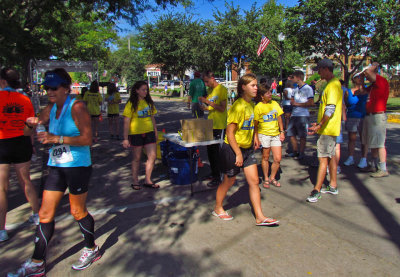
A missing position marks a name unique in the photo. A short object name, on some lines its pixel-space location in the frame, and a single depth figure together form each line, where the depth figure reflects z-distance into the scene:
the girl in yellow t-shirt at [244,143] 3.80
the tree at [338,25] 14.59
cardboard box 5.00
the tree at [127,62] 53.44
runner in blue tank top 2.93
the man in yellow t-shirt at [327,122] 4.49
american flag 18.22
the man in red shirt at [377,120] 5.73
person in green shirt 8.29
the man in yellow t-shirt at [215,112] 5.60
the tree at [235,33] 24.53
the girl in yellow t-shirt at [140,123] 5.23
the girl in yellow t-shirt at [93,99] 9.67
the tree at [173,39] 32.22
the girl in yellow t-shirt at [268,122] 5.23
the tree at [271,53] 25.45
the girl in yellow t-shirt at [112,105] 10.09
